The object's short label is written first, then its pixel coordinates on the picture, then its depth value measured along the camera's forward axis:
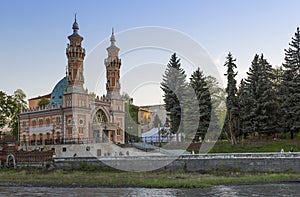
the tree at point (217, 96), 56.42
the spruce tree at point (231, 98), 49.19
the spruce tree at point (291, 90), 45.75
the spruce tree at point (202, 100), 50.88
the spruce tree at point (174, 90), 53.00
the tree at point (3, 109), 68.56
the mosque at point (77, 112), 56.78
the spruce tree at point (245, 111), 48.86
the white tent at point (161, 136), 56.38
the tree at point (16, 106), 70.69
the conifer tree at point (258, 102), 47.84
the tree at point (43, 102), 78.25
